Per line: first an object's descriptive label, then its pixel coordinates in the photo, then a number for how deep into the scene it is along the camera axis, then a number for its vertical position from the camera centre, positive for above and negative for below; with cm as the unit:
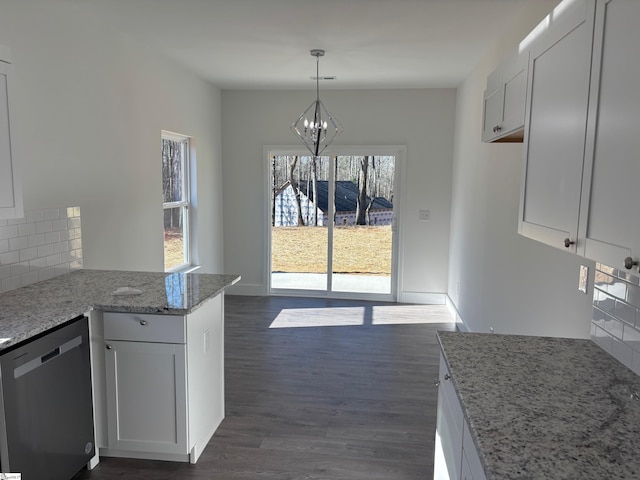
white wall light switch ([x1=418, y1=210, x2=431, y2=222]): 595 -31
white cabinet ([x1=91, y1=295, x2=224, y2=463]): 235 -102
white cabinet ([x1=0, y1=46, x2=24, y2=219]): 206 +15
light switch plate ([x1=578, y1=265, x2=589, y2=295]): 209 -39
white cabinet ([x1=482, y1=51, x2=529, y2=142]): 184 +40
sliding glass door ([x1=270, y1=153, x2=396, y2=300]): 609 -44
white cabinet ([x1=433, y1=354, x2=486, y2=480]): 136 -84
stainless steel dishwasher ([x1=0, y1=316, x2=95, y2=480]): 180 -95
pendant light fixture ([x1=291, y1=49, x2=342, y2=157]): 593 +78
